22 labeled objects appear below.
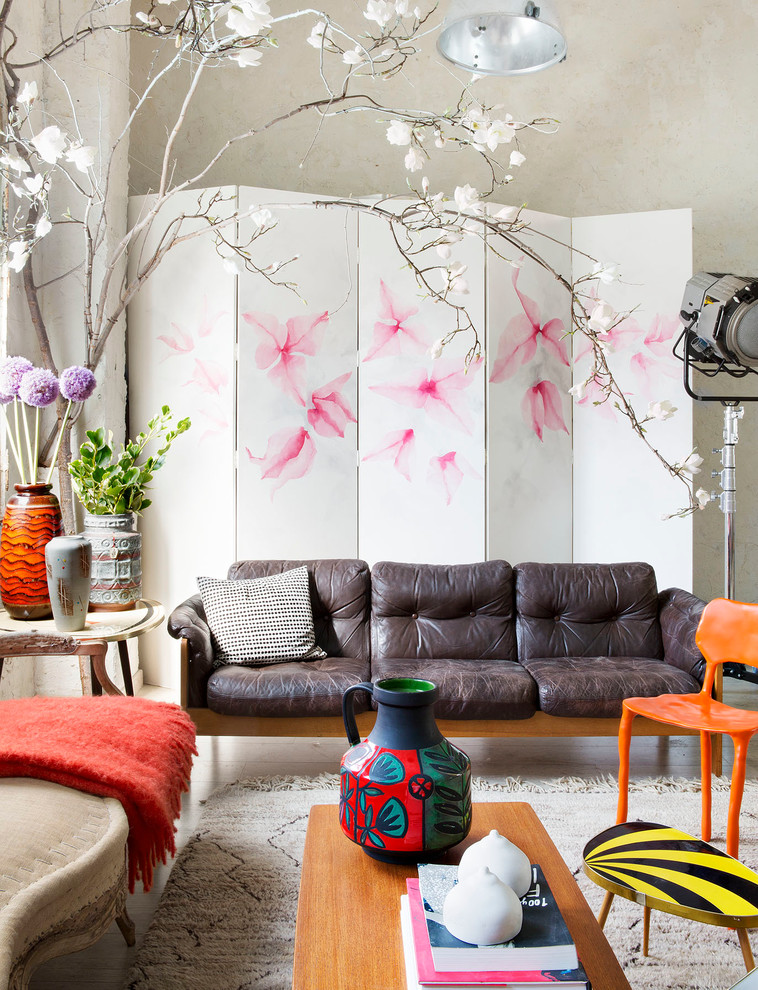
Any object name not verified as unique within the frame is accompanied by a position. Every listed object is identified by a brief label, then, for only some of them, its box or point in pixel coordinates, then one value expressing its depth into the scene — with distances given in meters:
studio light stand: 3.50
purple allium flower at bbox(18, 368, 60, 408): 2.61
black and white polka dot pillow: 3.15
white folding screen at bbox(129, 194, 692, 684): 4.05
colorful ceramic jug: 1.37
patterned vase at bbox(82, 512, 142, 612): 2.71
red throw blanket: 1.73
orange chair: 2.26
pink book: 1.10
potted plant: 2.72
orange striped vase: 2.58
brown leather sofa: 2.90
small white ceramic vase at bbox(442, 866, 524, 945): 1.13
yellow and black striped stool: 1.40
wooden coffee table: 1.19
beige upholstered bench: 1.32
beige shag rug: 1.83
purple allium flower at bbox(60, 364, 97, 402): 2.71
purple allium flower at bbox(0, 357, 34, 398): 2.65
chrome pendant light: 3.15
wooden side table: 2.40
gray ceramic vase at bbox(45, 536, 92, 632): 2.42
